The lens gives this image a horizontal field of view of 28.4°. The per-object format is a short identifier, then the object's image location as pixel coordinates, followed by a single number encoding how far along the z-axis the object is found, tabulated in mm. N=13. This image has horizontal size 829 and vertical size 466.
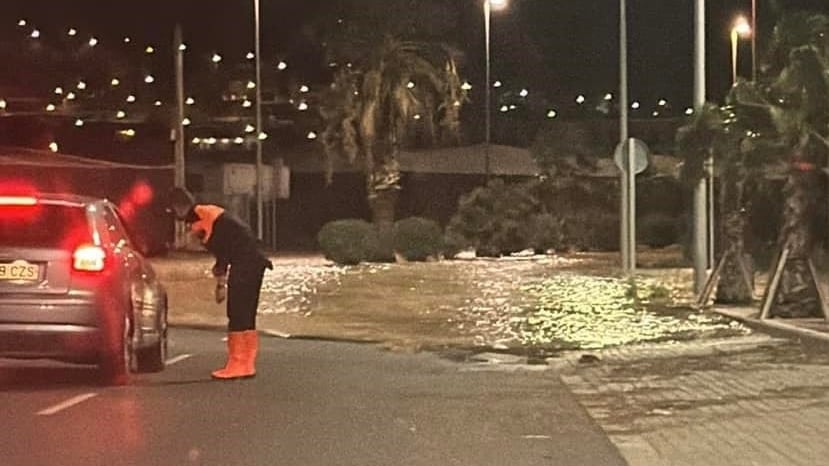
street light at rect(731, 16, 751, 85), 50062
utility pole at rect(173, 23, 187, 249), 47062
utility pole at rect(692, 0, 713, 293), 27430
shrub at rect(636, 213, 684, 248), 55406
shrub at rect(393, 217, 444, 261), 45844
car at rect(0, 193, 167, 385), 14312
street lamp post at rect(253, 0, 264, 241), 48906
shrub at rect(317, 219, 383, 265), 44500
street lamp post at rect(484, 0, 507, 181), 49969
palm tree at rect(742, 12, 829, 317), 19641
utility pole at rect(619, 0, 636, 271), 32719
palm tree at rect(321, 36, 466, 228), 48031
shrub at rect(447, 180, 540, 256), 49812
